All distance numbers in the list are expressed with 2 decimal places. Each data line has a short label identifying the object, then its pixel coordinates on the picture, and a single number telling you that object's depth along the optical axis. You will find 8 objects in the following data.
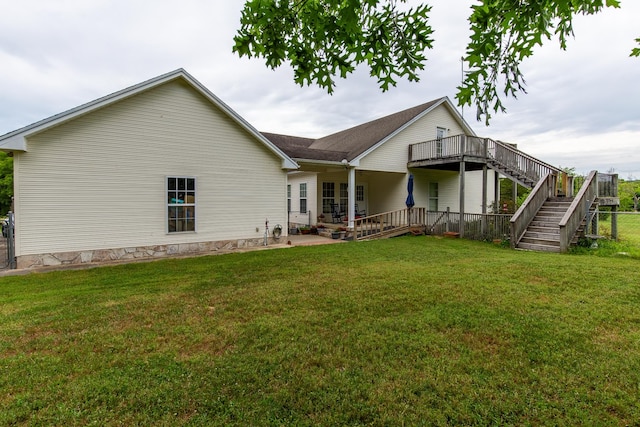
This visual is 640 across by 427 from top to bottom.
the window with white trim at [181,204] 9.73
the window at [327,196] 17.55
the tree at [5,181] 28.03
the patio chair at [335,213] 16.91
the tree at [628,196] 19.94
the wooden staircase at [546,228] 10.05
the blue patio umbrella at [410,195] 14.75
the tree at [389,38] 2.75
